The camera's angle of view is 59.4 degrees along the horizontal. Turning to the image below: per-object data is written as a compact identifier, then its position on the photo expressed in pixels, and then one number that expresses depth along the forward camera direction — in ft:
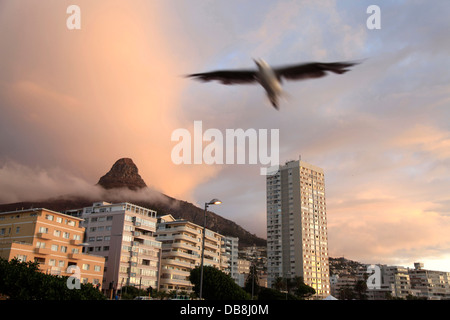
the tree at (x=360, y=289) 497.05
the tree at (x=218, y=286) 162.67
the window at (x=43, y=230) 197.57
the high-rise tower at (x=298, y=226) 510.99
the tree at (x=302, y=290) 433.07
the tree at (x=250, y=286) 345.02
